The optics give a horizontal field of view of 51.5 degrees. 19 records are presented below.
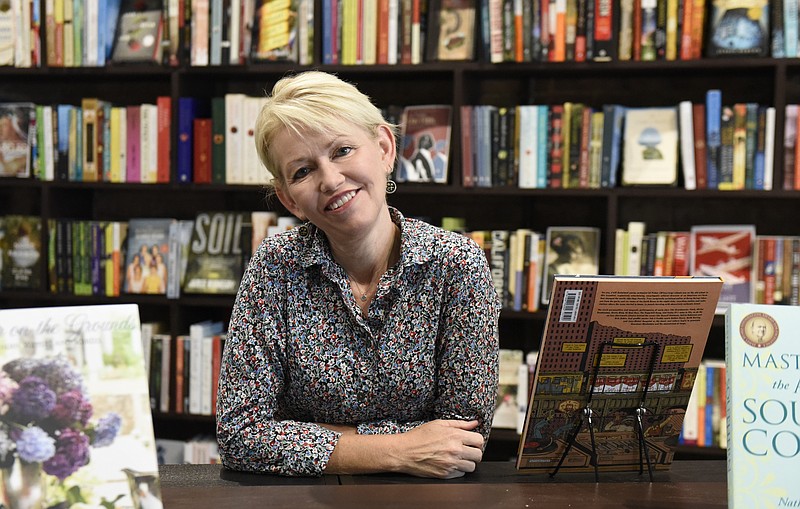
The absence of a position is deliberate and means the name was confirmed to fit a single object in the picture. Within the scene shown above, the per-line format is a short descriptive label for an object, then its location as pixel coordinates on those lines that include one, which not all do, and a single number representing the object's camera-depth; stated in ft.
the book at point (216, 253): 9.71
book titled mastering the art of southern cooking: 3.39
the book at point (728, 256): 8.75
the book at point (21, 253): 10.09
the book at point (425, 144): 9.22
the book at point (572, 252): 9.09
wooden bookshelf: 9.02
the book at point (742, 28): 8.45
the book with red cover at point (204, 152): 9.68
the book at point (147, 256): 9.83
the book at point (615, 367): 3.87
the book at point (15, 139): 10.05
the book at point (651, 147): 8.82
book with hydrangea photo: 3.11
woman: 4.80
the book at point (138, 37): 9.71
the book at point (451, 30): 9.05
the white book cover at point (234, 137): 9.54
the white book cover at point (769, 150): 8.45
